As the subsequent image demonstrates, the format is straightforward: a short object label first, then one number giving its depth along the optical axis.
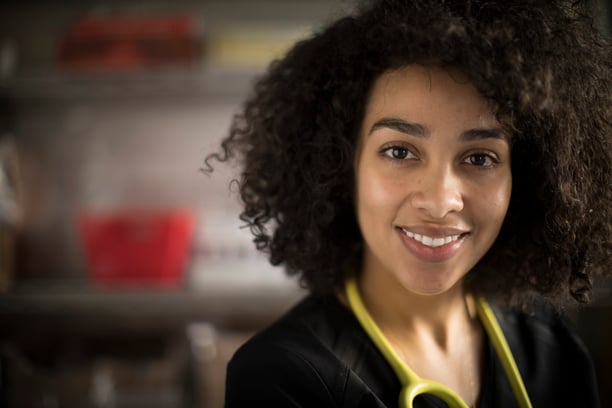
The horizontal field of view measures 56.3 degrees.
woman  0.67
